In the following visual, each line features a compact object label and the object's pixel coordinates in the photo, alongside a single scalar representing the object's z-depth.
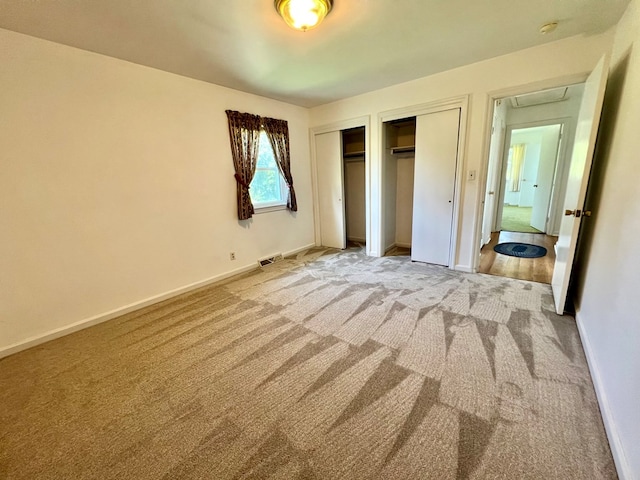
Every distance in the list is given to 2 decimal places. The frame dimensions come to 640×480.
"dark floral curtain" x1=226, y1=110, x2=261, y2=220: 3.31
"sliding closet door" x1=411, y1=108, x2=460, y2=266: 3.23
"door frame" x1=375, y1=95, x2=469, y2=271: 3.04
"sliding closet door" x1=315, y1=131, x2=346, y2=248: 4.26
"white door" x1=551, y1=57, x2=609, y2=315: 1.93
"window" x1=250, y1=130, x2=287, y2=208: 3.79
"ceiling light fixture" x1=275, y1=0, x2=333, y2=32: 1.69
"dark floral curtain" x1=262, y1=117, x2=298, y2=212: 3.73
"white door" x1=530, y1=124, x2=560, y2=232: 5.04
